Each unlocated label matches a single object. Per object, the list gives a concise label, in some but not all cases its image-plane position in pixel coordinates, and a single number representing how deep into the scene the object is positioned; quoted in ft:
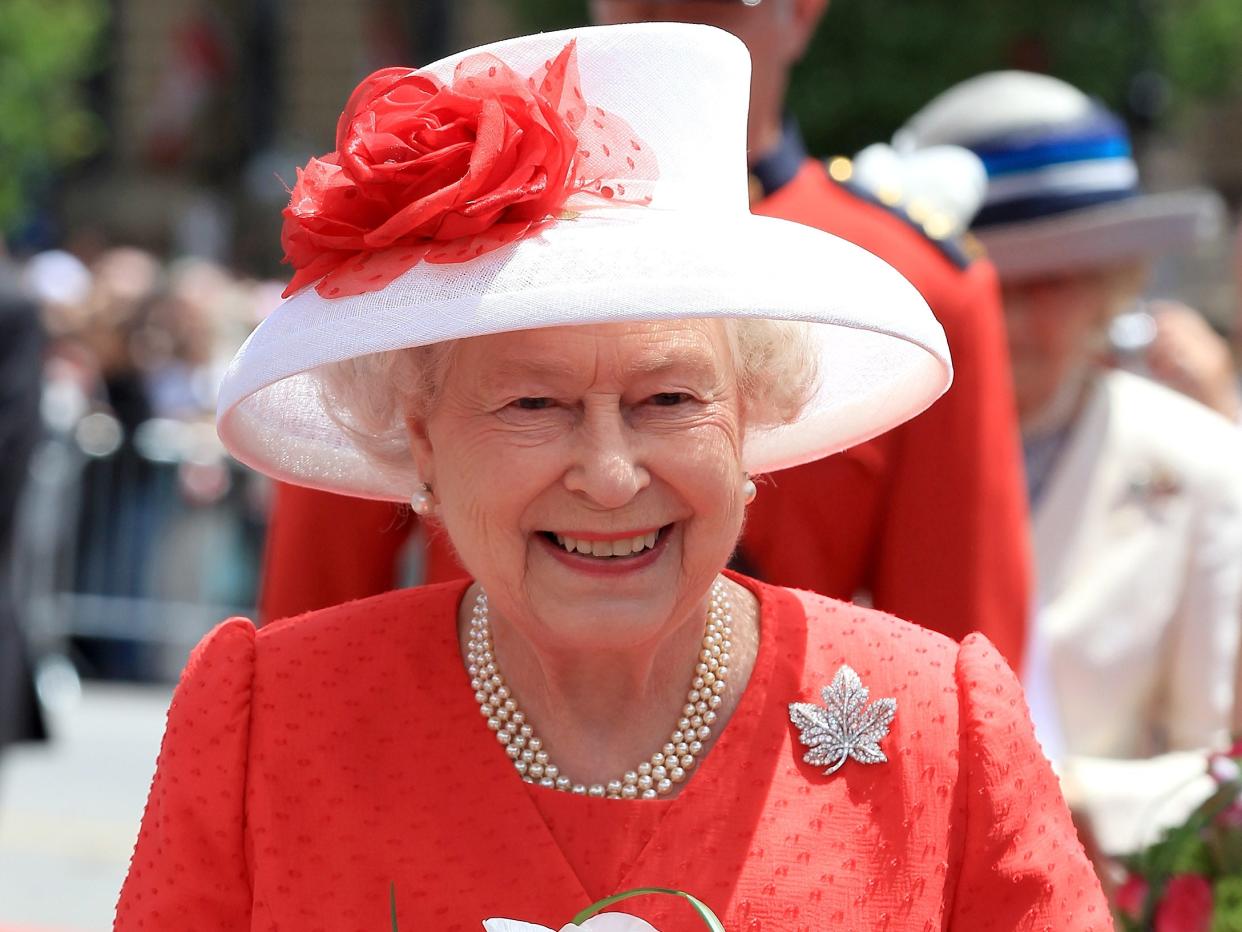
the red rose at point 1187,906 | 16.26
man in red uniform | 19.51
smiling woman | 12.87
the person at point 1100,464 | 23.89
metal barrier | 65.00
